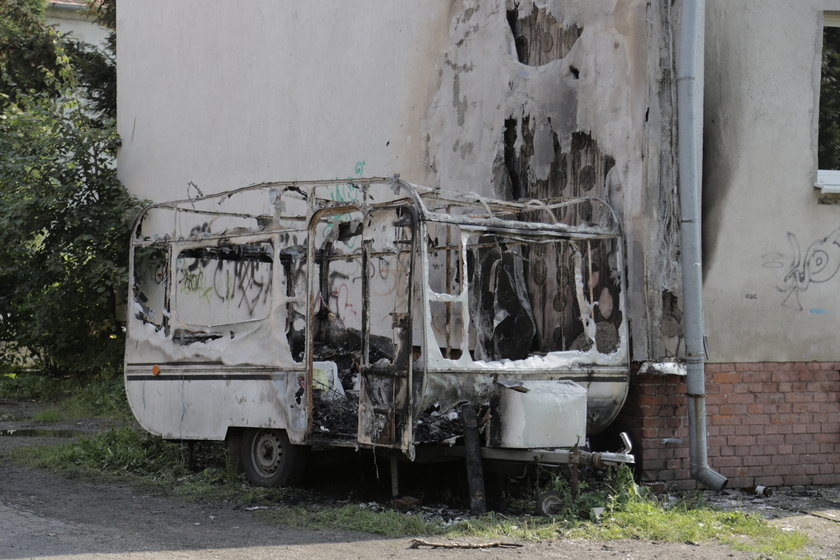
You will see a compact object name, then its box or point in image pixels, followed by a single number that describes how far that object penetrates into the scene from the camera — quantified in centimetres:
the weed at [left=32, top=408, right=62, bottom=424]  1390
